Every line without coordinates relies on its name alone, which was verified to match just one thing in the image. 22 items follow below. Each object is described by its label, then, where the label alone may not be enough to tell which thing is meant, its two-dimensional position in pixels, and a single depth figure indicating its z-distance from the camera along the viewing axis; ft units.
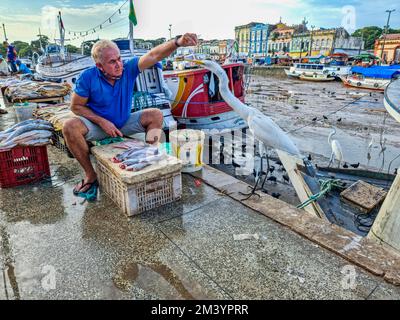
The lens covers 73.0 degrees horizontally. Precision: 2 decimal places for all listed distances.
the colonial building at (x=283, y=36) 207.21
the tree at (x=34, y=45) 213.01
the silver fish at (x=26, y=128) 10.89
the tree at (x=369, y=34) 211.41
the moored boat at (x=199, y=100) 29.73
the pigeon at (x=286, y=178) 20.55
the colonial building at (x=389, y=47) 149.69
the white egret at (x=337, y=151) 21.89
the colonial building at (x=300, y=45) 189.43
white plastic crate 8.58
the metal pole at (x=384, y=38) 143.13
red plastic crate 10.67
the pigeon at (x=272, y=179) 20.29
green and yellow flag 29.81
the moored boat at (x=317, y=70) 106.63
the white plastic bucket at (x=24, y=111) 19.55
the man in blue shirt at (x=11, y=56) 56.02
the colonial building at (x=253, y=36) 230.48
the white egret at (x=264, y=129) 13.26
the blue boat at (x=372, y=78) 80.79
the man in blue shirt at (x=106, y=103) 9.56
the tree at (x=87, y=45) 59.71
